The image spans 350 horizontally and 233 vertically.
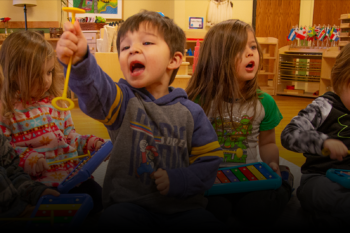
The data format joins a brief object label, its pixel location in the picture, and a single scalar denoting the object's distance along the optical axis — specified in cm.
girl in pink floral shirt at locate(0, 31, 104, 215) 104
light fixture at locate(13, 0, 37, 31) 446
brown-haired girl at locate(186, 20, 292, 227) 117
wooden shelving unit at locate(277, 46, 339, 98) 410
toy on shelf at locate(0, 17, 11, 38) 439
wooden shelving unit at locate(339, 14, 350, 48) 379
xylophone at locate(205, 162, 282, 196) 102
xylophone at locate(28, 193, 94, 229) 73
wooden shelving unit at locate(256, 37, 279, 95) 471
